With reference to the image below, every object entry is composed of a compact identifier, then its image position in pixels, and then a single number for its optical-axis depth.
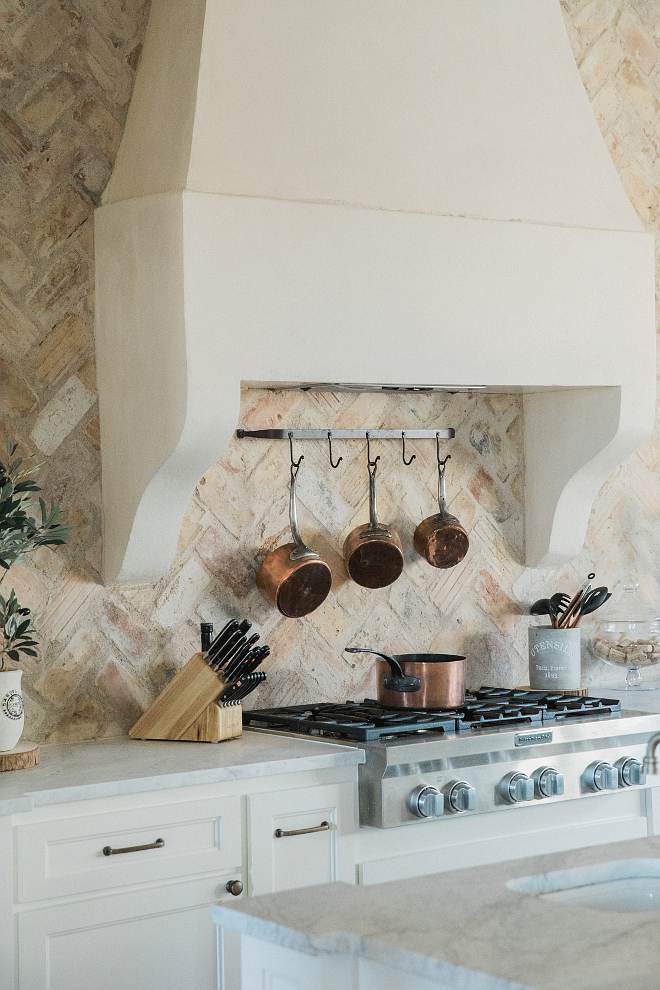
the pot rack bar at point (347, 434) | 3.29
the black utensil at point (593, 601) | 3.68
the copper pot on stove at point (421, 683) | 3.12
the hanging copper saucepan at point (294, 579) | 3.23
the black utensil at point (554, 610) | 3.71
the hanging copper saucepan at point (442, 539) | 3.54
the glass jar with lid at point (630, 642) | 3.79
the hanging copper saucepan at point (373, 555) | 3.40
